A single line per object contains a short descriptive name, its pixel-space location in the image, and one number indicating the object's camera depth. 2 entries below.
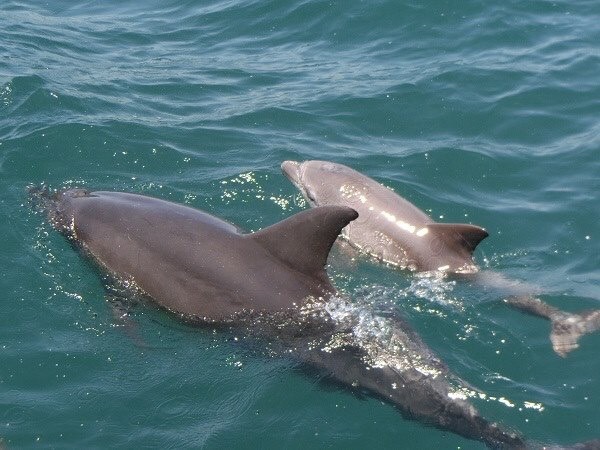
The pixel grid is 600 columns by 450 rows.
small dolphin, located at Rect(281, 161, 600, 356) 9.70
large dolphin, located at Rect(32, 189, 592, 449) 7.93
